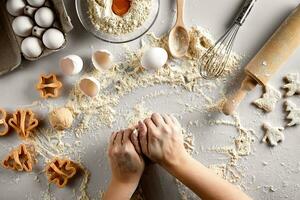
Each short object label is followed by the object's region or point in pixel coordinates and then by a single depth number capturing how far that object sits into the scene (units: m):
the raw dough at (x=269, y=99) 1.20
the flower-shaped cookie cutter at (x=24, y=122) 1.21
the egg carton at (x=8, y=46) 1.19
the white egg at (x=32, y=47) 1.16
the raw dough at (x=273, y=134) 1.21
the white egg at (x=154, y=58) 1.17
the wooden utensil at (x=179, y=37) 1.20
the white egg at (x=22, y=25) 1.15
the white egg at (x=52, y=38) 1.15
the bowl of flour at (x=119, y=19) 1.19
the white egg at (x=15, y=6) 1.15
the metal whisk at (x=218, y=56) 1.20
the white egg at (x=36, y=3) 1.15
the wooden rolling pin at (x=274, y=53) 1.14
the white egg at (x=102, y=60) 1.20
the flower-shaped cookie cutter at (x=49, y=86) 1.21
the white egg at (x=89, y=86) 1.20
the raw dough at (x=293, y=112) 1.20
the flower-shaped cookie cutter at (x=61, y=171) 1.22
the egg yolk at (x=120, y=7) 1.19
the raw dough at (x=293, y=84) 1.19
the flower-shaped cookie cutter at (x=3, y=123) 1.22
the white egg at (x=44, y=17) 1.14
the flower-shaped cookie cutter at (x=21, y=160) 1.23
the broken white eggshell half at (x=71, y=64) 1.19
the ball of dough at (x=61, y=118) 1.20
